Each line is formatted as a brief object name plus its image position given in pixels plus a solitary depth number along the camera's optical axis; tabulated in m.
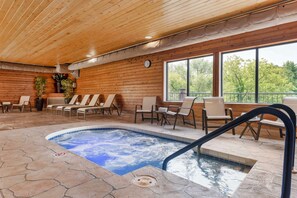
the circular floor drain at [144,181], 1.81
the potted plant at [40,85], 10.83
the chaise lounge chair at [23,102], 9.43
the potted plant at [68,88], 10.92
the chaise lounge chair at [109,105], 7.40
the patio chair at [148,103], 6.23
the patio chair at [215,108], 4.42
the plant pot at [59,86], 11.62
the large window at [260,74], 4.17
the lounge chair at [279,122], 3.25
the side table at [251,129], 3.69
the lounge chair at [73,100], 9.63
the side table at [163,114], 5.39
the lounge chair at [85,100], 8.65
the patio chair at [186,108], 4.98
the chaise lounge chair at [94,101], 8.12
